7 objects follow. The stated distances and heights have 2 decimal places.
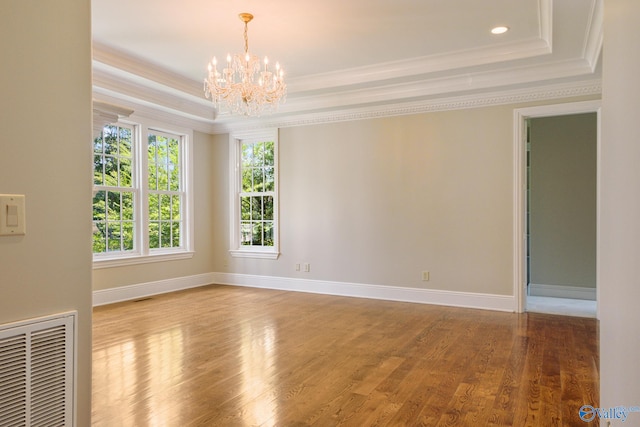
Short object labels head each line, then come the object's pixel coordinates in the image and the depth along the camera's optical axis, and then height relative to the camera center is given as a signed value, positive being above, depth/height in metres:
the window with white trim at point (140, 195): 5.70 +0.23
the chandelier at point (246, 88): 3.95 +1.19
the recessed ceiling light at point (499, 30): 4.06 +1.73
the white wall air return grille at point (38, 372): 1.21 -0.48
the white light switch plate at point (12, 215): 1.22 -0.01
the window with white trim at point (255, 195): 6.94 +0.26
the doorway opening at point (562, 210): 6.05 -0.01
